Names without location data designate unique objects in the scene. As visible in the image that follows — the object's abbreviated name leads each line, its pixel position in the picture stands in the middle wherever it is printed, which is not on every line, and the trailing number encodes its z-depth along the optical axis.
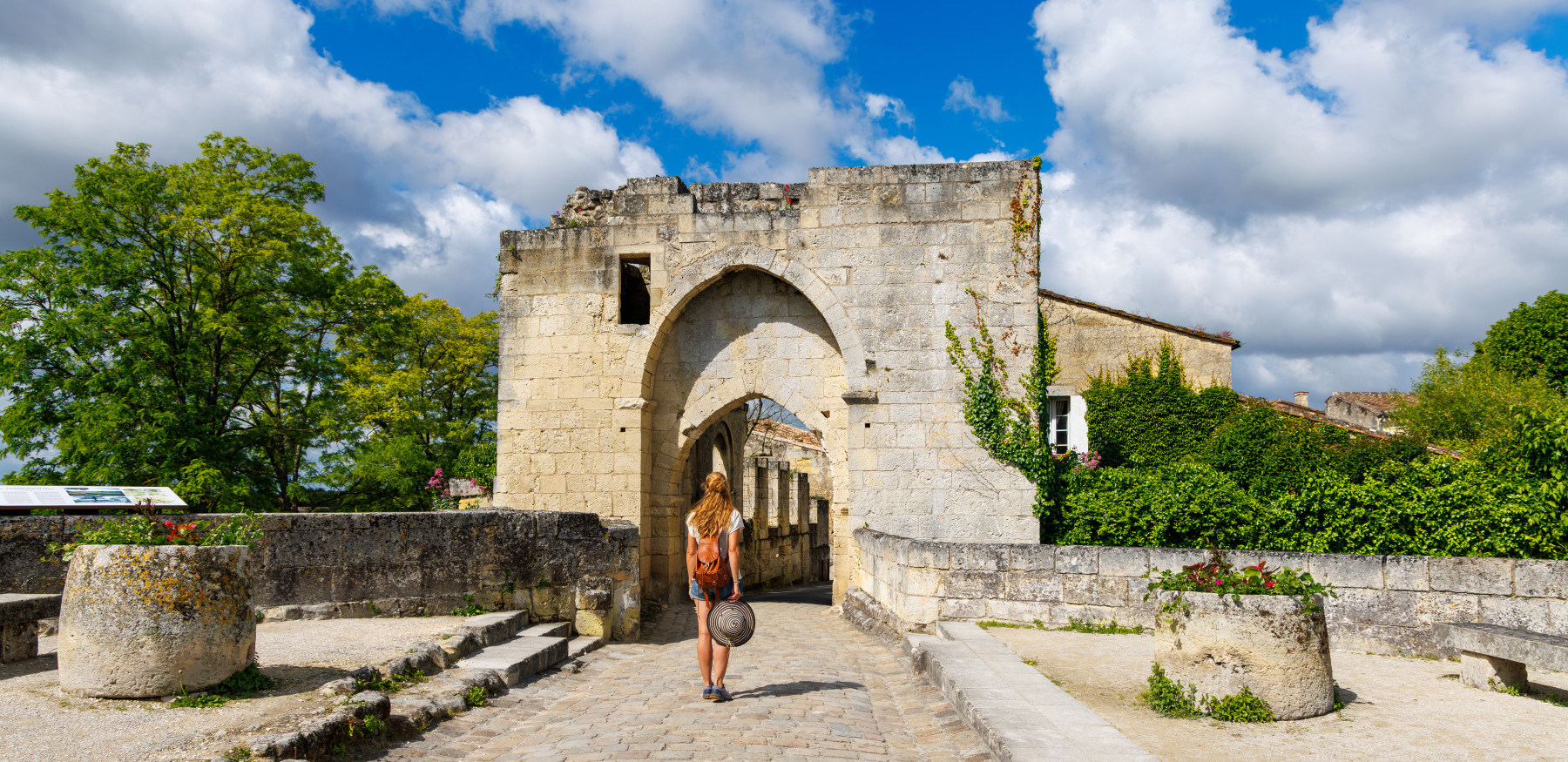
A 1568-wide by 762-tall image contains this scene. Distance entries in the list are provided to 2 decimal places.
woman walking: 5.79
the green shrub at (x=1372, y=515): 8.33
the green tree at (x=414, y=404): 18.94
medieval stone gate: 11.88
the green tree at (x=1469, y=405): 18.16
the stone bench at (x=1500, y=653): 4.84
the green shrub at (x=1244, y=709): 4.52
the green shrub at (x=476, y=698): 5.35
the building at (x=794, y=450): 23.53
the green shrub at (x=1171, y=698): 4.66
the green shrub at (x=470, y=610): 7.73
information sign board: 6.48
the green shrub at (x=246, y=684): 4.43
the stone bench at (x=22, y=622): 4.96
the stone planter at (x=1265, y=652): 4.55
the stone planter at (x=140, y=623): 4.17
